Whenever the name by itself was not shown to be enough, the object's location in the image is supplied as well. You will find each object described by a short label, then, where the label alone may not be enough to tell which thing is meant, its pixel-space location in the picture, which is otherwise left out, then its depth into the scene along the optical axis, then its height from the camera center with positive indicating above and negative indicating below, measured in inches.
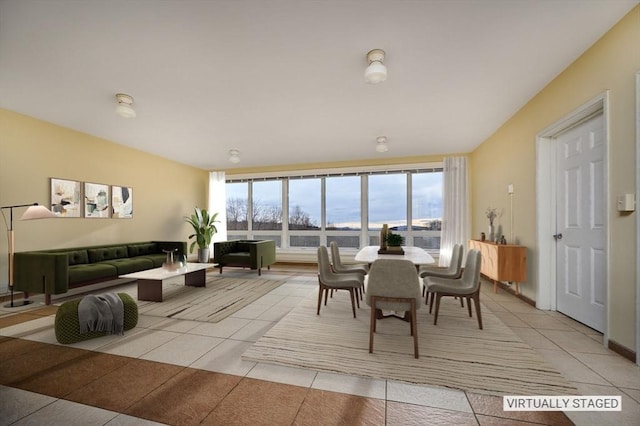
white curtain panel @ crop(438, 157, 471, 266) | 233.3 +5.6
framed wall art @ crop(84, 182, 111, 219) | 189.8 +10.2
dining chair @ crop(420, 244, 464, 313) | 129.8 -29.9
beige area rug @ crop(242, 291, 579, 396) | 72.1 -46.5
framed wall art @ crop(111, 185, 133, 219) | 207.8 +9.9
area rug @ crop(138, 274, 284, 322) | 128.3 -49.4
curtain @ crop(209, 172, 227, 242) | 299.1 +18.2
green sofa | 137.9 -32.3
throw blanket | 98.2 -38.2
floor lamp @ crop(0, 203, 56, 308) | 135.0 -1.0
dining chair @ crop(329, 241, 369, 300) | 145.8 -31.4
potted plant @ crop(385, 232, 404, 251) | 139.9 -14.8
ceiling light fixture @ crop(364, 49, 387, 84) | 96.8 +54.1
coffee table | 146.3 -37.0
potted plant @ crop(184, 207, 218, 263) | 270.4 -17.9
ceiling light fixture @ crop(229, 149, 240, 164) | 223.7 +51.9
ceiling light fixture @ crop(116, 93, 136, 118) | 130.0 +54.7
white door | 101.8 -4.8
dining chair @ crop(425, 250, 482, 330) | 104.9 -30.8
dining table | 108.5 -20.4
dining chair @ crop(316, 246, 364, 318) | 119.0 -31.5
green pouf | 95.1 -40.9
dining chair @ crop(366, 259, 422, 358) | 87.0 -24.7
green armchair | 215.8 -35.1
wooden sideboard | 143.0 -27.9
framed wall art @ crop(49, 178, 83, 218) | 170.5 +11.1
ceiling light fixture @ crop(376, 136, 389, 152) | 194.1 +53.6
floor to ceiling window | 255.8 +6.7
